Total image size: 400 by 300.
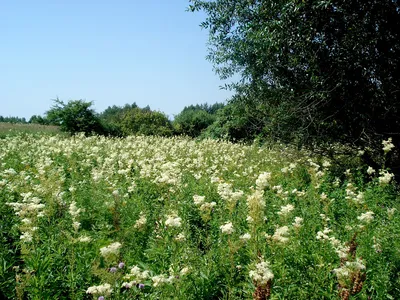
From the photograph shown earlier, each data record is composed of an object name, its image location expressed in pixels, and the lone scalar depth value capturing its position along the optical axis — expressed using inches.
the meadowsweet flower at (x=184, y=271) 97.4
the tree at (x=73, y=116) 799.1
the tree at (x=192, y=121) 1213.1
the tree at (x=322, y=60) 270.5
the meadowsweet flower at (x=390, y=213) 153.4
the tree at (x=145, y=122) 1046.4
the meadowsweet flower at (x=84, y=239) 120.6
